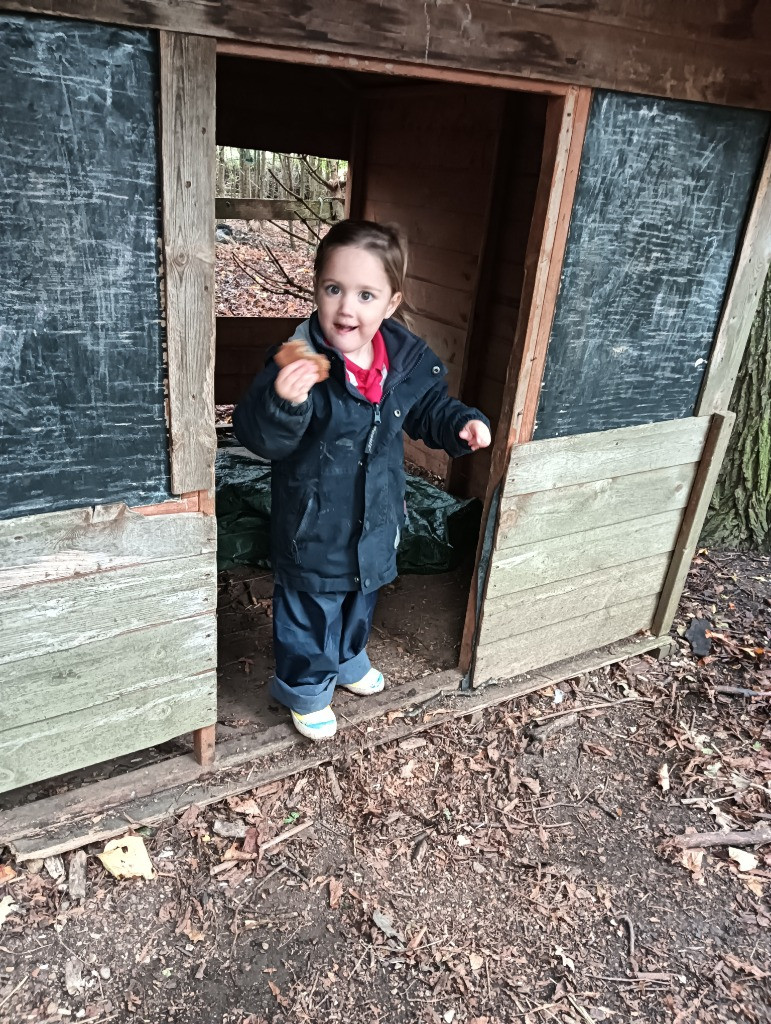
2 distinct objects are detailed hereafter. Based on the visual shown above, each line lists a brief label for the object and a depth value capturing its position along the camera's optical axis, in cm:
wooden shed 180
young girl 231
